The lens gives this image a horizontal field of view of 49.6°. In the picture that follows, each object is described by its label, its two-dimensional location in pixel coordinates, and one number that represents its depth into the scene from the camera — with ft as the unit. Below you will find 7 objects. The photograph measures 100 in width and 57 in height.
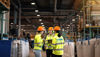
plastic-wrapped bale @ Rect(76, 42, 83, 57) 20.09
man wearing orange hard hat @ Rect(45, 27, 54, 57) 17.22
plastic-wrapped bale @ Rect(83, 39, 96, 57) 15.52
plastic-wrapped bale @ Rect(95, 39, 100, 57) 13.20
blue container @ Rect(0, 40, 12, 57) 15.16
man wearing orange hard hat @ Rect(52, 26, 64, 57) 13.45
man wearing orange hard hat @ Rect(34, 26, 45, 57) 13.36
